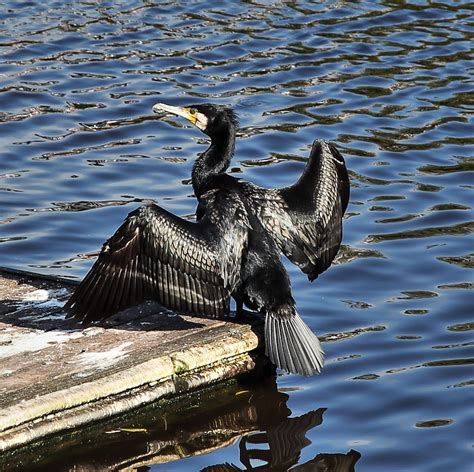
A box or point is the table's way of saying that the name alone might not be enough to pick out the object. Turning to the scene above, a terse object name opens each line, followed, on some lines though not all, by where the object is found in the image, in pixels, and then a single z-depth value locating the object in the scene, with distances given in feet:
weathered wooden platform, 39.14
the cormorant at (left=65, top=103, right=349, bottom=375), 44.32
